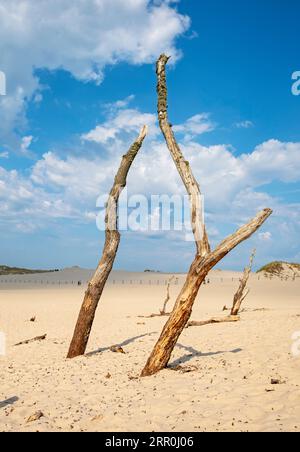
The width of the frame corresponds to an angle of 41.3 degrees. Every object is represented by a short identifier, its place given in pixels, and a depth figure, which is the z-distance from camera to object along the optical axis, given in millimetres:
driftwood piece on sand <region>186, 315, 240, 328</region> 17922
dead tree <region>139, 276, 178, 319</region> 22781
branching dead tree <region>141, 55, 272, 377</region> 8695
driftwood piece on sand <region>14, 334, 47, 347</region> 15252
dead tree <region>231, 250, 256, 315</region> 20109
